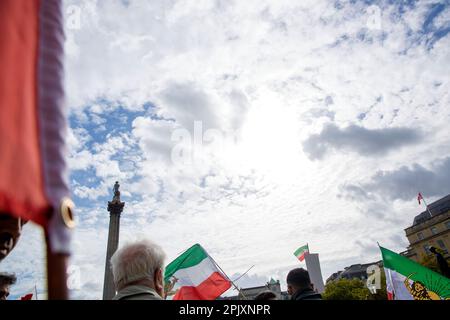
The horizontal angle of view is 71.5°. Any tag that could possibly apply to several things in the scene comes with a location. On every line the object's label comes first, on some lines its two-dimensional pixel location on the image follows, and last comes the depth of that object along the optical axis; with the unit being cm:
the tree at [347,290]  4505
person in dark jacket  488
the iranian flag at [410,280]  790
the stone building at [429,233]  5131
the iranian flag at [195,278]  833
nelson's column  2577
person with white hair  280
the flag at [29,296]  863
